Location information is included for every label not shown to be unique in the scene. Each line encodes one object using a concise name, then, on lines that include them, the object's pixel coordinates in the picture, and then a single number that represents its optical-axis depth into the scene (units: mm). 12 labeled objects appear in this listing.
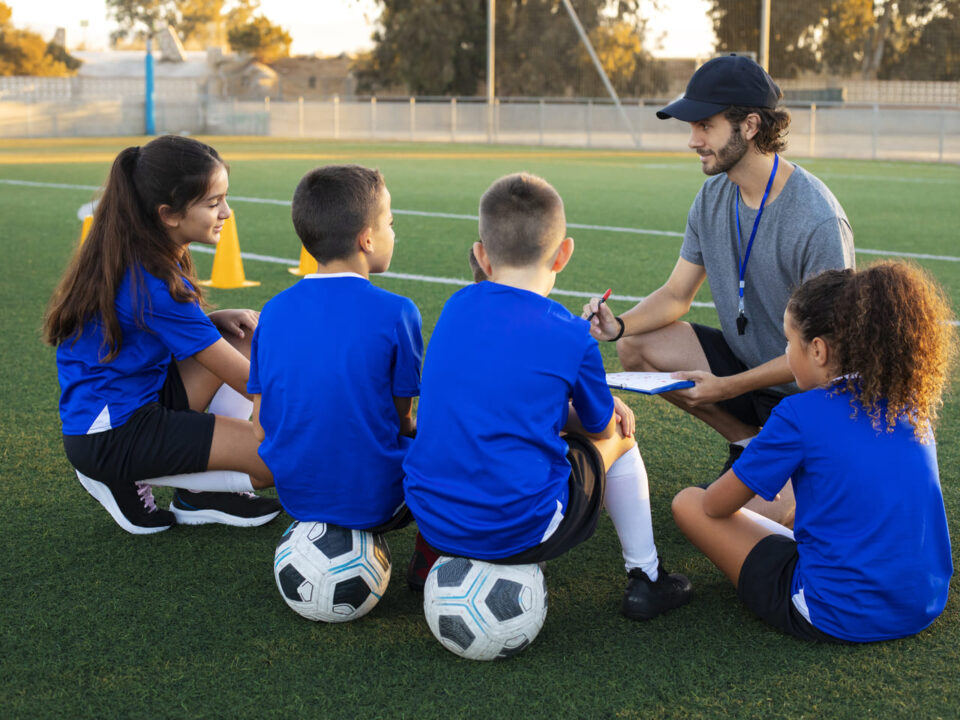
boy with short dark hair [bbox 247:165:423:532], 2852
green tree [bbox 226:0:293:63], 80188
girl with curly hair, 2621
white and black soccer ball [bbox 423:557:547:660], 2684
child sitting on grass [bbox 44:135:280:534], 3299
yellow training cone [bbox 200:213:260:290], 7922
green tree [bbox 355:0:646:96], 48625
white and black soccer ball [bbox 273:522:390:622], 2891
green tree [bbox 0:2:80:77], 63531
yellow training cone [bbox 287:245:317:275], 7804
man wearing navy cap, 3650
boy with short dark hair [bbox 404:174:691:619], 2631
